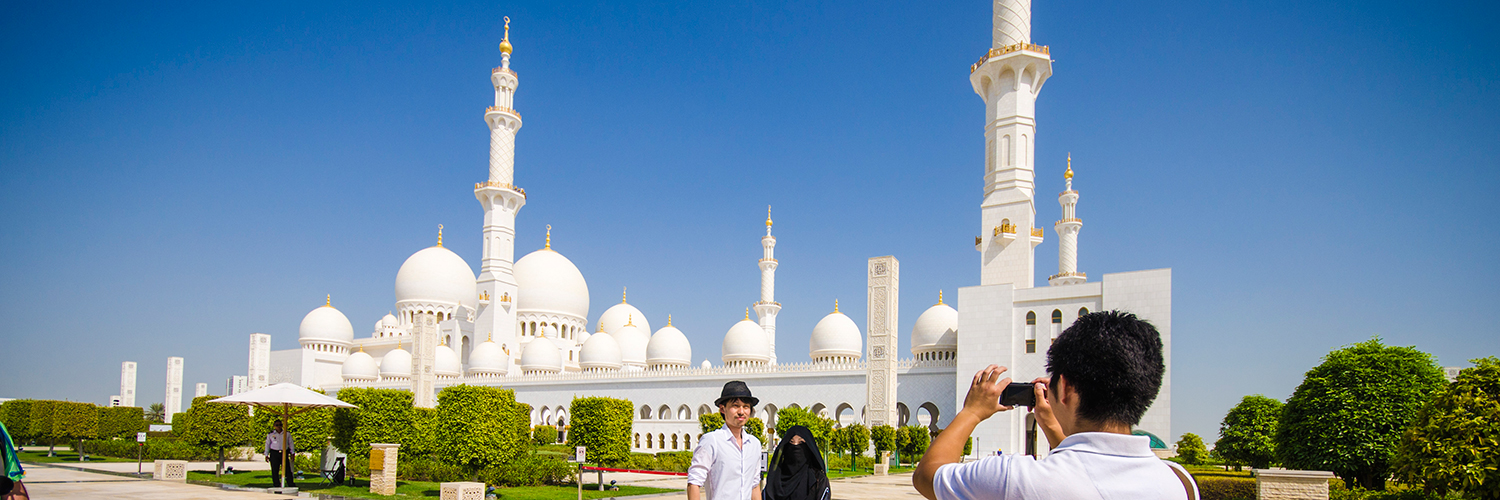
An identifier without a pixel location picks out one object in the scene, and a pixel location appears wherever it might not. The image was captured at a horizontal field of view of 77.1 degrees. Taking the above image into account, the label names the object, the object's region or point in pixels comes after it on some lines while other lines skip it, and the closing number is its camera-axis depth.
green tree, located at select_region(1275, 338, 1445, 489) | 16.25
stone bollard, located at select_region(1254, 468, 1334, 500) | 12.88
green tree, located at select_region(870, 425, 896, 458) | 28.20
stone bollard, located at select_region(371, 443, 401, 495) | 15.95
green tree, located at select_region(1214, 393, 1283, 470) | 27.31
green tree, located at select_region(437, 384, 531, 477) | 17.39
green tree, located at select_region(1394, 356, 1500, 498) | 10.84
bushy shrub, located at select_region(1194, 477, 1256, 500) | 16.84
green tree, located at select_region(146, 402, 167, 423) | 61.35
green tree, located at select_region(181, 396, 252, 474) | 21.95
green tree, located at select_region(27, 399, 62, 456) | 29.56
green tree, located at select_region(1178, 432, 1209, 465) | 33.60
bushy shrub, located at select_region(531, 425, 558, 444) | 36.94
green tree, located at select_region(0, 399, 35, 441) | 30.55
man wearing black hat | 5.32
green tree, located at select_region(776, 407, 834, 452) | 25.16
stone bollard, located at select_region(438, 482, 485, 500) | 13.84
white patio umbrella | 16.73
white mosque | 28.88
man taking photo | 2.21
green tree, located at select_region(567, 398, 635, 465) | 20.77
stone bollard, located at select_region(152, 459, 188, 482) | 18.42
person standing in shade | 16.97
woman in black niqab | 6.05
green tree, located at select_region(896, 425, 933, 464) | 28.81
